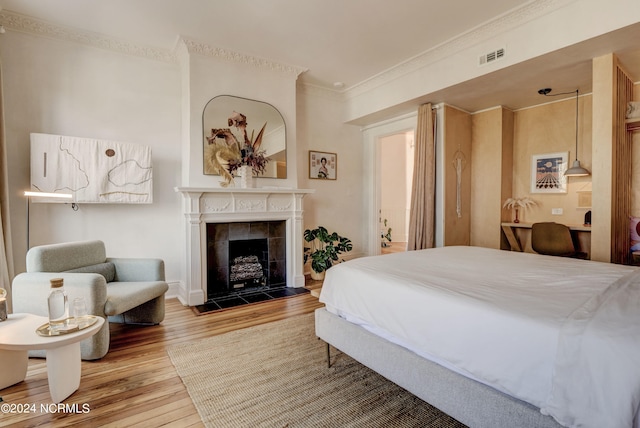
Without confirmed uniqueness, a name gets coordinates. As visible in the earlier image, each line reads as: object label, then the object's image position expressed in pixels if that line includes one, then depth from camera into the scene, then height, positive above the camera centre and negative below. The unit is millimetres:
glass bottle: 1887 -570
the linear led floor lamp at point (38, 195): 2765 +143
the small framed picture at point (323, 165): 5117 +737
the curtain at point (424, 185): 4402 +341
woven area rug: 1753 -1144
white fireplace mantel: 3701 -63
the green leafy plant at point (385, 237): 7543 -673
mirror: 3891 +1100
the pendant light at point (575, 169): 3799 +474
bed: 1054 -529
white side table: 1790 -859
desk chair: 3844 -391
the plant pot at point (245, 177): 4051 +428
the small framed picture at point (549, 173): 4242 +499
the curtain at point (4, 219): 2840 -69
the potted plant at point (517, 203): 4547 +83
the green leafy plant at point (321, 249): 4690 -601
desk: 4348 -338
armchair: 2375 -611
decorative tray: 1857 -700
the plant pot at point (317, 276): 4789 -1002
